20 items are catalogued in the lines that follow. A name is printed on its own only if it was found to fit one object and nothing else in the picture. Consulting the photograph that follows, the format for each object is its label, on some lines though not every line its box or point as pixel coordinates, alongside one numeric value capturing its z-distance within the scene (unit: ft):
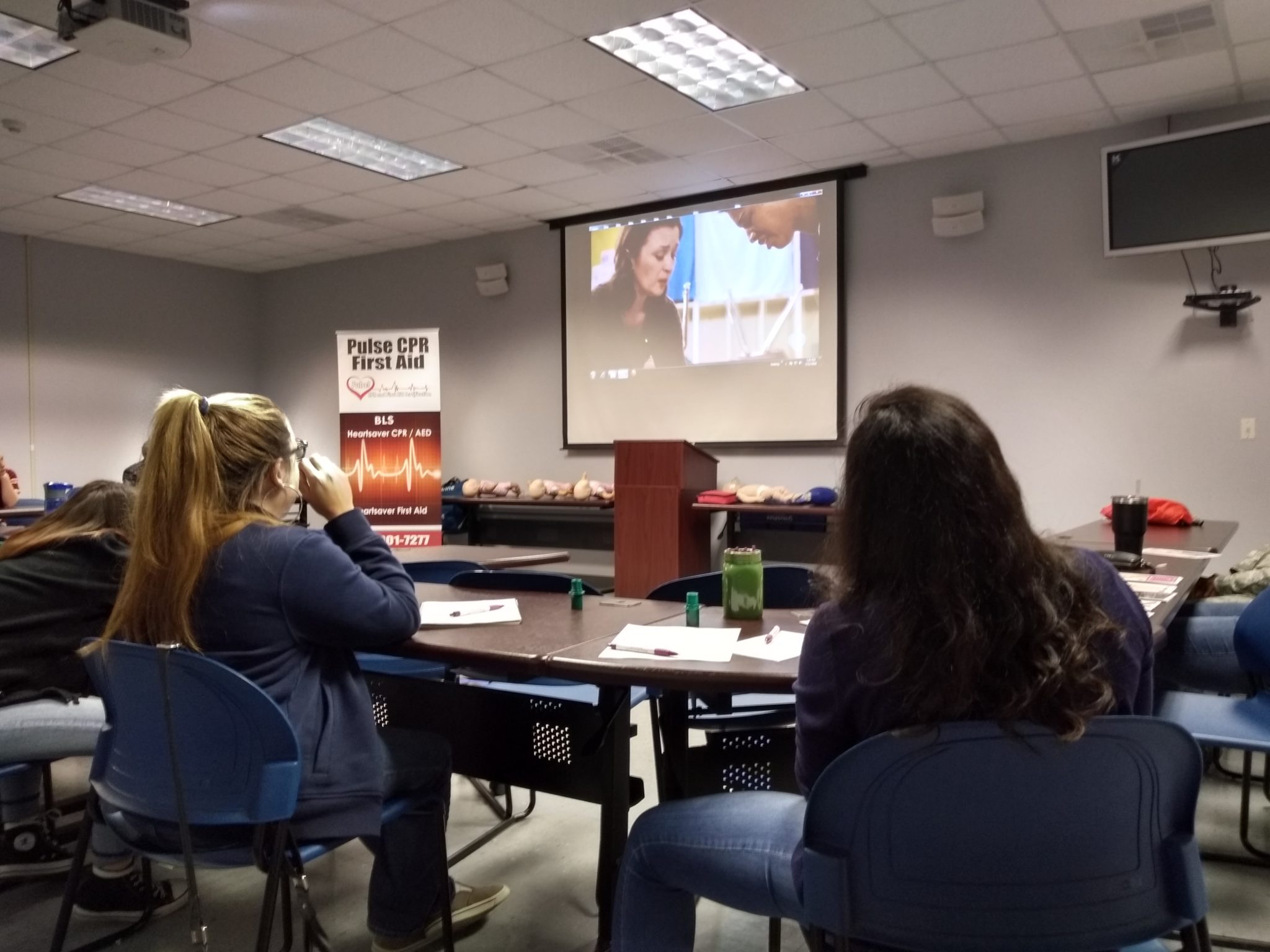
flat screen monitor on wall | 14.25
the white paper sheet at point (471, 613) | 6.27
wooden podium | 18.30
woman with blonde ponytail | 4.90
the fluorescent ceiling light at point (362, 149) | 16.80
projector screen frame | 18.70
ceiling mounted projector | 10.69
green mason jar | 6.29
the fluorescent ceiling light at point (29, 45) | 12.71
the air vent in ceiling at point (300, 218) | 21.79
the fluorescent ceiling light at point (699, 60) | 12.91
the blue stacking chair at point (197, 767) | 4.64
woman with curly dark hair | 3.23
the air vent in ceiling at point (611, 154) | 17.11
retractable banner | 21.13
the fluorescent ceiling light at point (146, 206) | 20.47
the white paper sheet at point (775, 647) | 5.08
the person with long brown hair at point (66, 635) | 6.51
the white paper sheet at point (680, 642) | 5.10
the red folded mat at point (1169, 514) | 12.43
